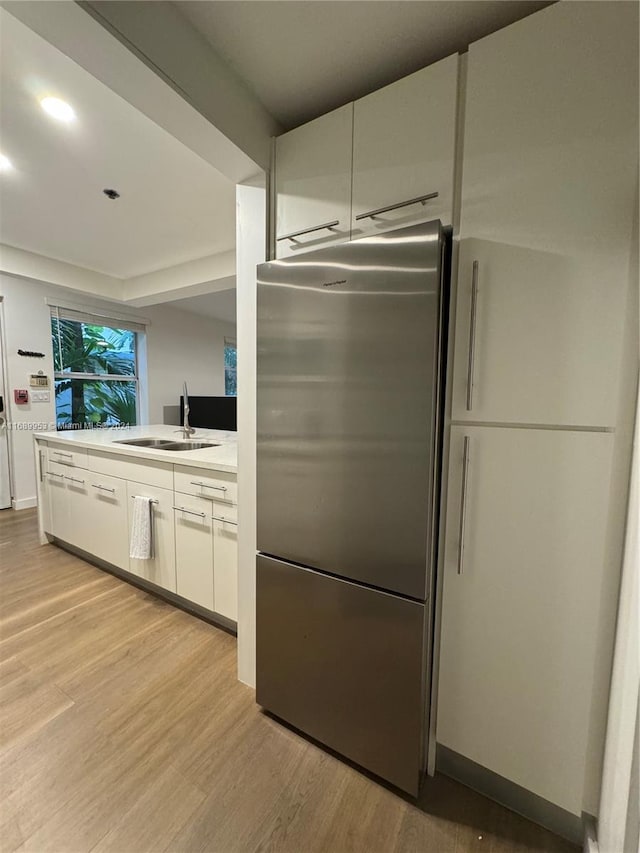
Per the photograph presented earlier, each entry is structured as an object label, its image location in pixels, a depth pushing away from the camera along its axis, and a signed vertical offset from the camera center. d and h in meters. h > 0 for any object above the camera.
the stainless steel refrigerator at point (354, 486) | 1.04 -0.29
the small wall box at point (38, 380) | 3.86 +0.17
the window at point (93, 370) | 4.18 +0.33
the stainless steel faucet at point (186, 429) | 2.85 -0.27
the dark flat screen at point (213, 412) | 4.54 -0.19
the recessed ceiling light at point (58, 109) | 1.52 +1.26
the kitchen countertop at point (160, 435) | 1.83 -0.32
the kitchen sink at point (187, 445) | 2.60 -0.36
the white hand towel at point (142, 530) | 2.08 -0.79
